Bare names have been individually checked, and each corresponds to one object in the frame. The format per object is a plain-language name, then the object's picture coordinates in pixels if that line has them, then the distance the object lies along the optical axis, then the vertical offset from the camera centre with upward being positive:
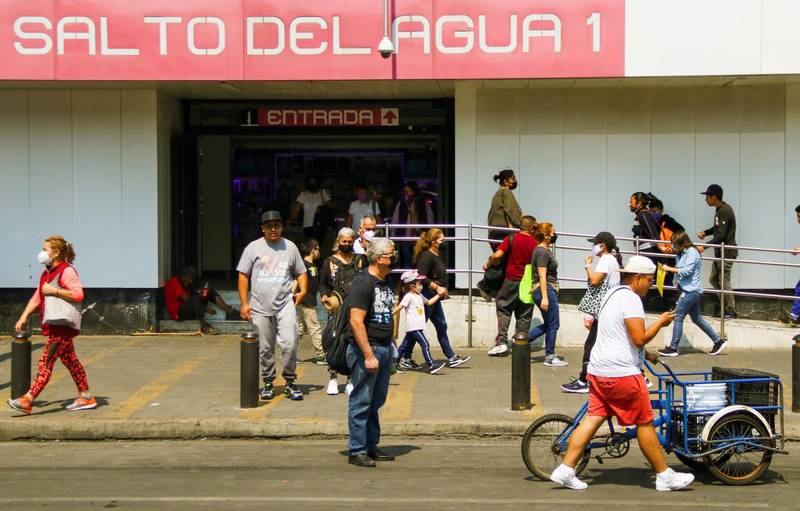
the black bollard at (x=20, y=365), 10.38 -1.47
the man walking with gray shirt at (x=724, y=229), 14.52 -0.24
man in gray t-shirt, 10.52 -0.74
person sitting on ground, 15.56 -1.28
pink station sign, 14.20 +2.31
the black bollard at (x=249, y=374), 10.23 -1.54
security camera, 13.93 +2.16
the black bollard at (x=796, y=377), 10.02 -1.55
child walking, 12.10 -1.10
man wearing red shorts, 7.36 -1.14
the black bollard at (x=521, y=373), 10.06 -1.52
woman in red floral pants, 10.09 -1.06
